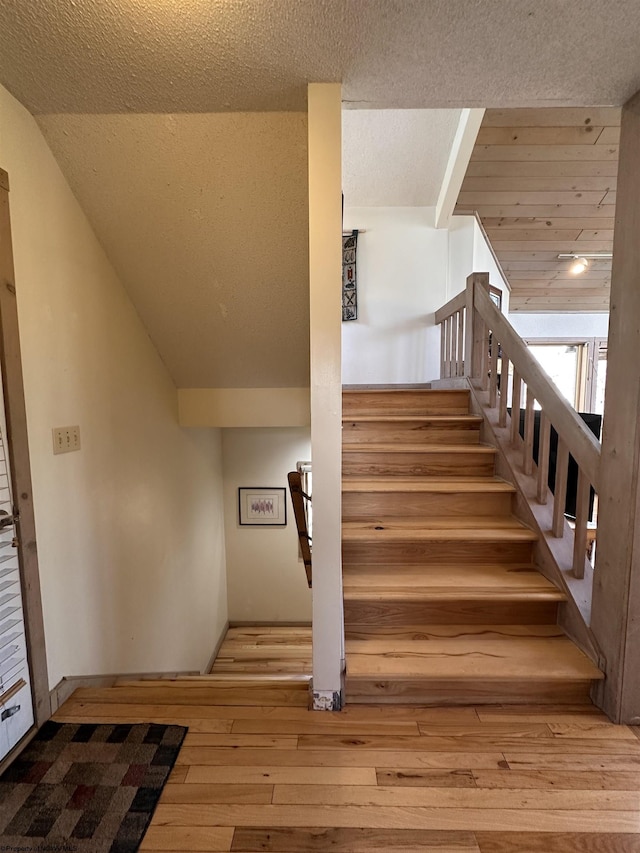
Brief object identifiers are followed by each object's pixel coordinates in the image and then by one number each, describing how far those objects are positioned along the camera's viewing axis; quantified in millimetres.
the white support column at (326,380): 1287
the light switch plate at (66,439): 1522
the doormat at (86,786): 1026
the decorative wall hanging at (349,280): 3975
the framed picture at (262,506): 4055
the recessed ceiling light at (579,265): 3912
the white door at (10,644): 1258
